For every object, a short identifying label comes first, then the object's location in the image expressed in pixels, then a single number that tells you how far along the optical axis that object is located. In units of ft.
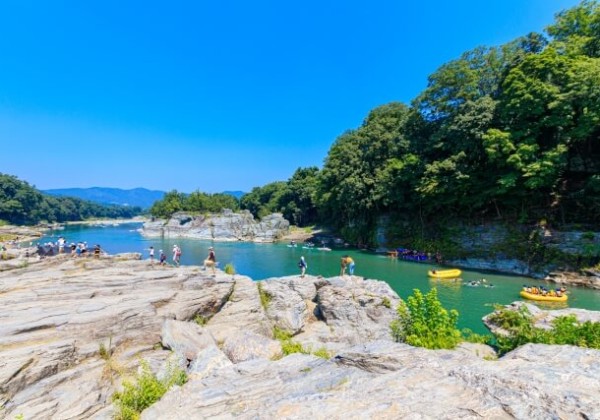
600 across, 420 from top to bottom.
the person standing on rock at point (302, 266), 62.95
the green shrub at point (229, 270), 66.50
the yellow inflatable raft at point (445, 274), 89.57
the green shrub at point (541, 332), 24.94
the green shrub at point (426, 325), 28.48
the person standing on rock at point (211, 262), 61.26
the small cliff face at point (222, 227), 214.28
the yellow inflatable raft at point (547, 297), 66.59
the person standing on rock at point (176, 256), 70.50
